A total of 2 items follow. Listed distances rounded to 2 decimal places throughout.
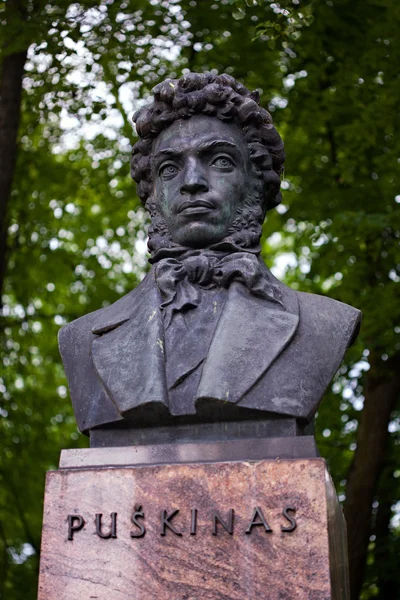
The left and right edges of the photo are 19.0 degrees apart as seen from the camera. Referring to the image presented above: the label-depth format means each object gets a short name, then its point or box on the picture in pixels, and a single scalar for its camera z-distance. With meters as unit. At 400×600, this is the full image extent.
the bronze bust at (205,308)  5.79
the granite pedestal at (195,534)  5.29
